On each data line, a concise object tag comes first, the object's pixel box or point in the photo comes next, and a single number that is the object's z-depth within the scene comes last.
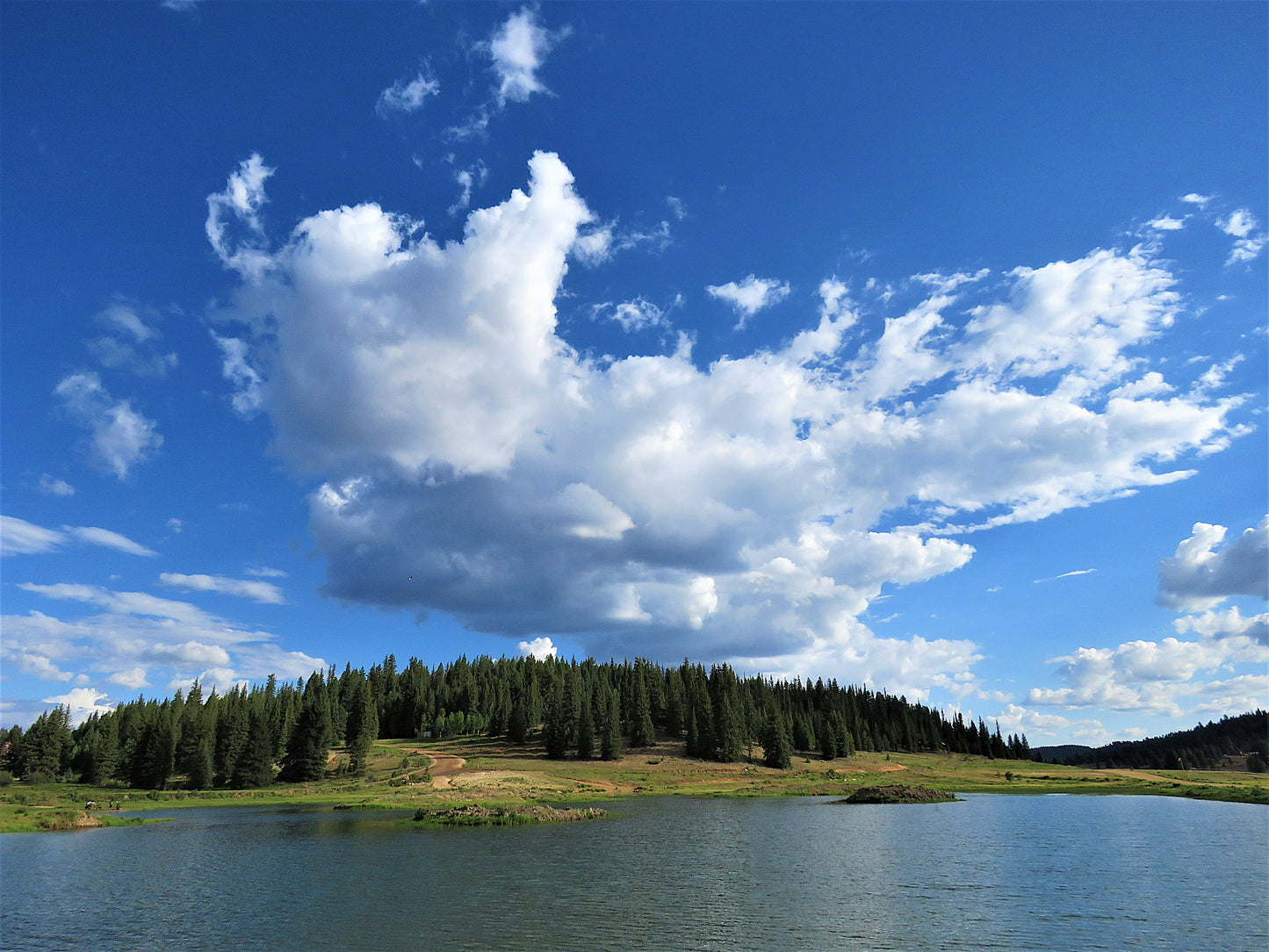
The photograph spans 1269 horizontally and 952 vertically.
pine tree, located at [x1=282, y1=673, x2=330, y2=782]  142.88
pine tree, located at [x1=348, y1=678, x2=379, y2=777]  148.25
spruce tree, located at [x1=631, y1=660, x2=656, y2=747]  194.25
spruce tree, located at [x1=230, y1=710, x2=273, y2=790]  137.38
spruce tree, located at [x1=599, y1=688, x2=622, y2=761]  175.50
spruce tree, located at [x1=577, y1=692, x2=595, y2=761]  174.25
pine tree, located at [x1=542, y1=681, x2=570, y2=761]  174.88
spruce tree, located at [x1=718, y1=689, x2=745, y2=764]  179.62
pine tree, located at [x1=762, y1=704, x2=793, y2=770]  180.00
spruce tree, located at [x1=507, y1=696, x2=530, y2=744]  191.38
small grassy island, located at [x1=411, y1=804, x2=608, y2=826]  83.38
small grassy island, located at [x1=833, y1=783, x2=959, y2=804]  114.06
